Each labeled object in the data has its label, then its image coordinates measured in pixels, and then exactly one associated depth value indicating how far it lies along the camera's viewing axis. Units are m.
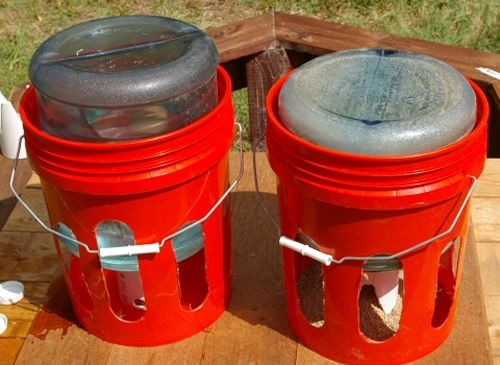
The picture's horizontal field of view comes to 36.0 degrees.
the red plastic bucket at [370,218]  1.08
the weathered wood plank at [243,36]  2.06
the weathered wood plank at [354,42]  1.98
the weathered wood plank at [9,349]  1.38
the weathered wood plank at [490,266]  1.58
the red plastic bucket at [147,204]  1.15
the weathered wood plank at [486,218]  1.72
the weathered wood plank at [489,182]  1.82
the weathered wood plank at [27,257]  1.61
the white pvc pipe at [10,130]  2.04
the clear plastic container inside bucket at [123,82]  1.12
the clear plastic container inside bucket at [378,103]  1.07
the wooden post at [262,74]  2.10
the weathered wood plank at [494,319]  1.50
